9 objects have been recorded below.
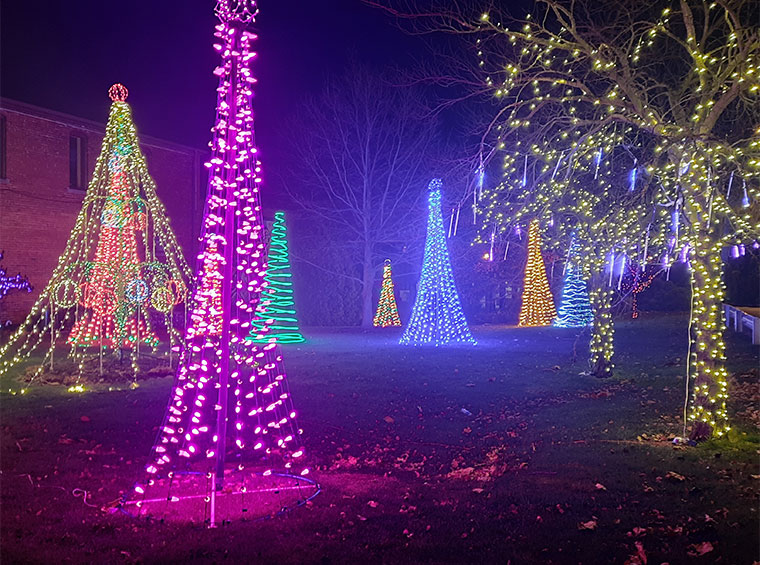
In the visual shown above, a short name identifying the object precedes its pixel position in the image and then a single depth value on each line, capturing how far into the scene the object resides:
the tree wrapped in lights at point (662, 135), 7.52
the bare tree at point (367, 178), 25.88
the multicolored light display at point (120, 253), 12.98
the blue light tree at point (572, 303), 29.73
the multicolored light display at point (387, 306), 28.94
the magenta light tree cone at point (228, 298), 5.77
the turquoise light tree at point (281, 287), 21.16
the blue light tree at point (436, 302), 20.02
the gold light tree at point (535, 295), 30.20
